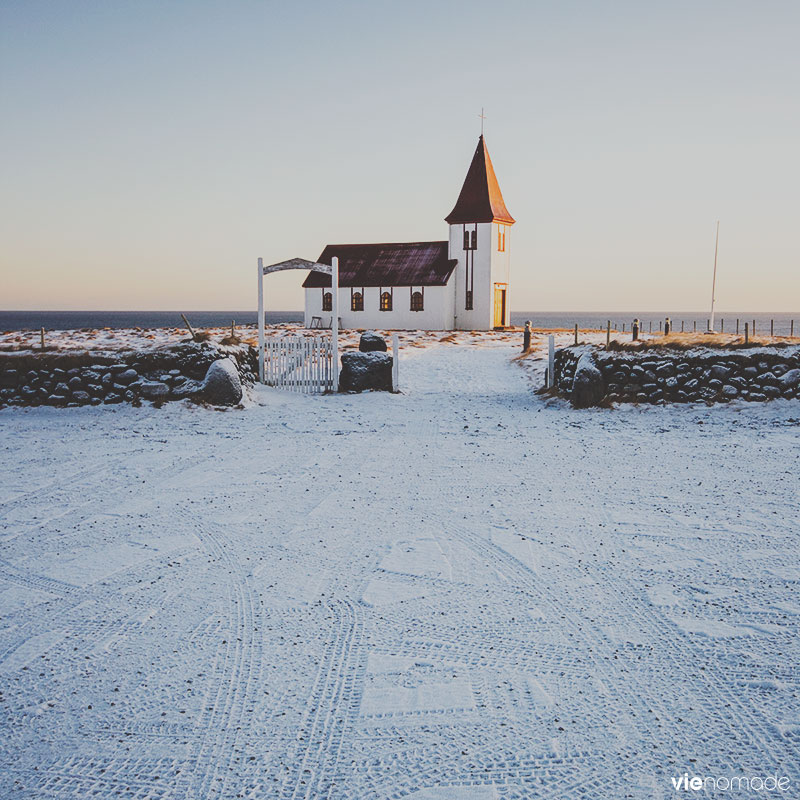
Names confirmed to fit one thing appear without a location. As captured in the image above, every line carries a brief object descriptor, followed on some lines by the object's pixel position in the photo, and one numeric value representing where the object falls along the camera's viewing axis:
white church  40.38
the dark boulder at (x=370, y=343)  17.97
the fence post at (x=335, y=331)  16.08
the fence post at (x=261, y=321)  16.45
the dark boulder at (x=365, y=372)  16.34
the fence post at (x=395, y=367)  16.31
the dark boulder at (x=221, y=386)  14.25
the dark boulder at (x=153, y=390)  14.28
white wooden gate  16.42
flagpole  38.75
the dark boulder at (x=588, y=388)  14.29
